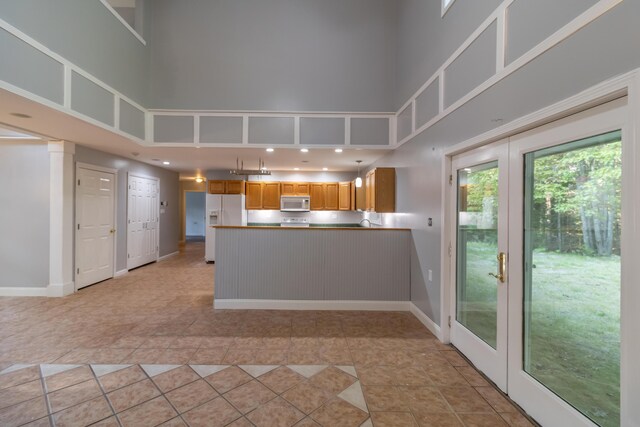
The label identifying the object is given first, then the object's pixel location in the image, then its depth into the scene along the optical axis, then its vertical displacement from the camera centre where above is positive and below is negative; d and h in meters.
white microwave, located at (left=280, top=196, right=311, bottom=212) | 7.44 +0.25
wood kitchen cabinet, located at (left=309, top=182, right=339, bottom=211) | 7.68 +0.51
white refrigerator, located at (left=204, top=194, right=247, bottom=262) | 7.15 +0.04
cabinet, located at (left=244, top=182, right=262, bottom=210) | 7.55 +0.43
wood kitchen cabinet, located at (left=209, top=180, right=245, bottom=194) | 7.21 +0.64
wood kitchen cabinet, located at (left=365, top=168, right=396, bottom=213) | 4.56 +0.38
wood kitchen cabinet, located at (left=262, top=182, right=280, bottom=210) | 7.59 +0.44
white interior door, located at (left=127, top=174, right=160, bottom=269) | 6.08 -0.23
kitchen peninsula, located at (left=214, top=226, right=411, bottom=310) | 3.94 -0.78
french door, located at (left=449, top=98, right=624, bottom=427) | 1.48 -0.33
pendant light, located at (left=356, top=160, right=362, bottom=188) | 5.78 +0.64
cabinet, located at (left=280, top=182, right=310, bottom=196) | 7.62 +0.64
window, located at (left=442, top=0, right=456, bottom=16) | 2.98 +2.26
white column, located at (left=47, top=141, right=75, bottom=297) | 4.34 -0.11
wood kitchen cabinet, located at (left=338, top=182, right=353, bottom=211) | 7.55 +0.46
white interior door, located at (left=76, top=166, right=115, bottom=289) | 4.70 -0.28
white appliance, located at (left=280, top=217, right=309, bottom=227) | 7.84 -0.24
